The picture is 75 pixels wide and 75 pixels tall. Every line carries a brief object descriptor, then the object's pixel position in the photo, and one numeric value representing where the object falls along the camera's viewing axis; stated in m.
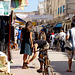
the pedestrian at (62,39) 18.47
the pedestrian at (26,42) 9.66
